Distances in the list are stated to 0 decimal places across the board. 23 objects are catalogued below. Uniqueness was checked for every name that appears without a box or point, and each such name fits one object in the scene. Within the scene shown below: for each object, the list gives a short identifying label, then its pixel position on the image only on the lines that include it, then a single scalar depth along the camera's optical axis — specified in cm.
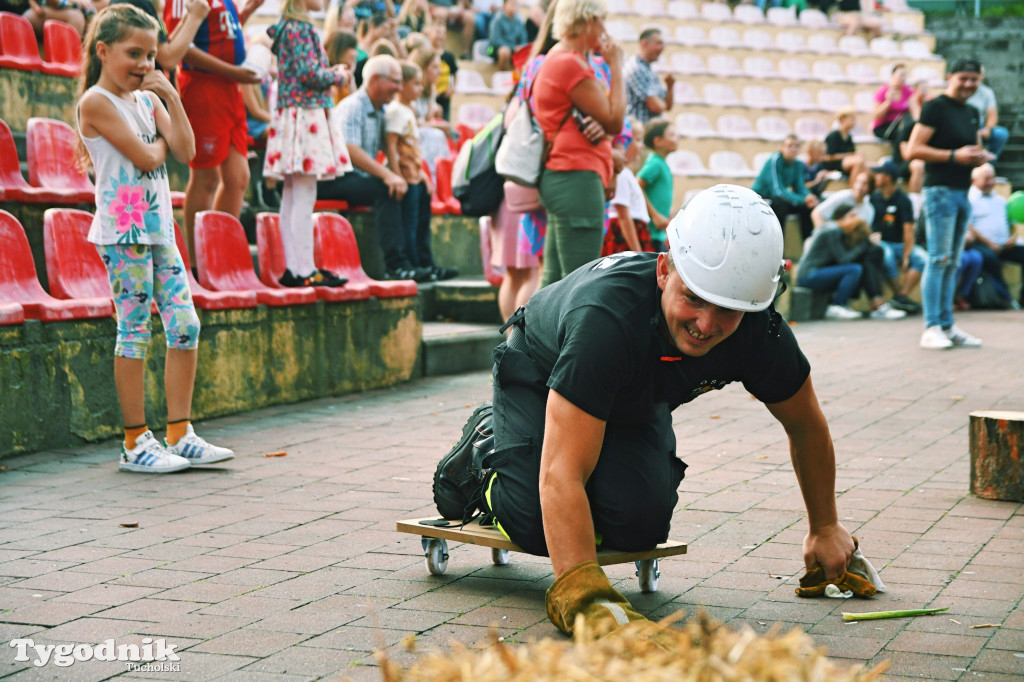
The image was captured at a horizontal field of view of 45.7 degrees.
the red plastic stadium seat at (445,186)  1104
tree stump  473
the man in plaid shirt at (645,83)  1218
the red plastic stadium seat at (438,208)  1068
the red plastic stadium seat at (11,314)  541
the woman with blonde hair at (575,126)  653
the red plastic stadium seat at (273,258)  746
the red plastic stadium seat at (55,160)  694
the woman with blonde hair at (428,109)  1088
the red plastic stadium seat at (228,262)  690
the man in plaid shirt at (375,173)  877
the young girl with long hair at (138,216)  513
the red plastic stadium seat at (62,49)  856
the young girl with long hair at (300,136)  751
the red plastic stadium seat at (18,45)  817
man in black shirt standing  923
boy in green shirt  1004
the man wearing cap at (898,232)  1377
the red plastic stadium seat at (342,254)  802
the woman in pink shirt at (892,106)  1720
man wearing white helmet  284
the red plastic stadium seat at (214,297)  655
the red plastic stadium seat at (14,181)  662
